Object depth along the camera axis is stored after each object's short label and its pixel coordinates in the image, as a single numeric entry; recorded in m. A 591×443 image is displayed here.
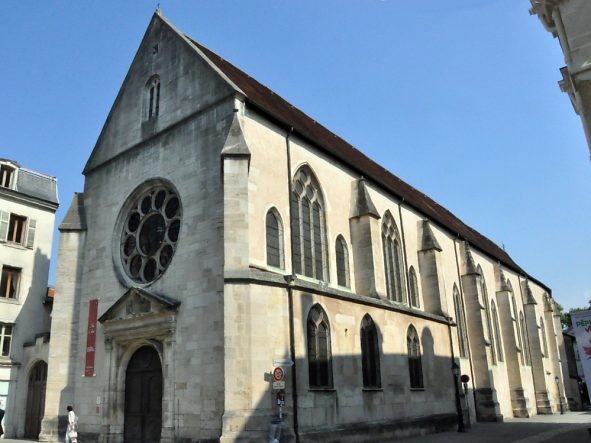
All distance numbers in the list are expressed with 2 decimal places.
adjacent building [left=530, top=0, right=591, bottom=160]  13.68
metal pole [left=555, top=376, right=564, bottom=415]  40.78
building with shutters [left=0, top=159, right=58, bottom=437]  22.84
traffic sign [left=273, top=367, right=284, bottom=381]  13.82
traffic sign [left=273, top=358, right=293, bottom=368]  14.54
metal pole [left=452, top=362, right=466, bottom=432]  22.52
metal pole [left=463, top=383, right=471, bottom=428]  25.44
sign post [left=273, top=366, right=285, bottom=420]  13.81
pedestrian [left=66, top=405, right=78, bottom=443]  16.16
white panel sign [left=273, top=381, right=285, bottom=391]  13.80
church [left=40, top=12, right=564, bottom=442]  14.96
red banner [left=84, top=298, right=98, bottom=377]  18.36
